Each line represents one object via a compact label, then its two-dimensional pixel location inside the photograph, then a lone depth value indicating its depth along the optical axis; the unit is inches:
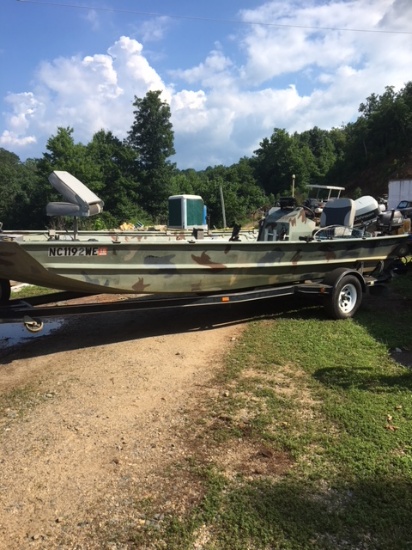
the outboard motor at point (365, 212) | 357.4
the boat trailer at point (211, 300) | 214.5
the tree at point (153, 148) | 1625.2
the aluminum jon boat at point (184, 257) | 205.3
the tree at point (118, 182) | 1510.8
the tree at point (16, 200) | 1834.4
